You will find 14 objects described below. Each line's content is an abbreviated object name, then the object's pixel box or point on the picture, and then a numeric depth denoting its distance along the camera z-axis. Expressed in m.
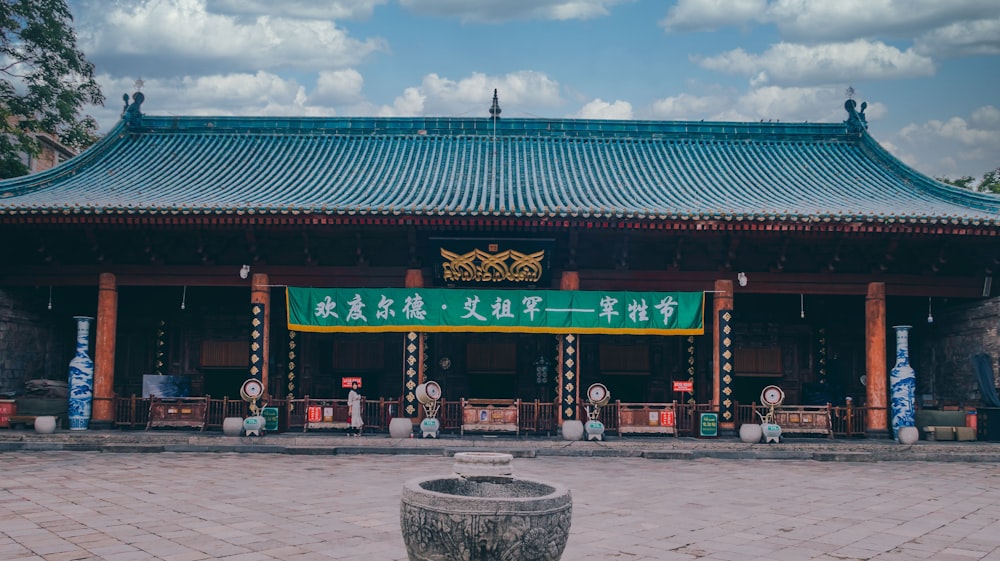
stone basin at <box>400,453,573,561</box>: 4.91
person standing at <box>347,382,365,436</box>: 15.33
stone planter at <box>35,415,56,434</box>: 14.88
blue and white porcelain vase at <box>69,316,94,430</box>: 15.59
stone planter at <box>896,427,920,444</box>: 15.10
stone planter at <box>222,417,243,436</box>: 15.02
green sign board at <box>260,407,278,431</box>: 15.51
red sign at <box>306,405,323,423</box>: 15.59
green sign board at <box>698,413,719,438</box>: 15.50
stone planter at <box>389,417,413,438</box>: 14.99
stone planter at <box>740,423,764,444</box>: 15.06
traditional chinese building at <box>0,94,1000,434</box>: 15.54
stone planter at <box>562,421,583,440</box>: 15.19
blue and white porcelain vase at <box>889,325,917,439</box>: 15.64
